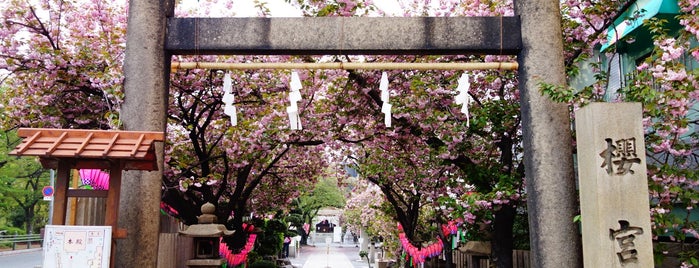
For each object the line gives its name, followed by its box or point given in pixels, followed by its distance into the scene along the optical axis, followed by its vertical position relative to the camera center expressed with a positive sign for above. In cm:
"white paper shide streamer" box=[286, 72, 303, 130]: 702 +153
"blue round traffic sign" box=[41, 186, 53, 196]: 1714 +76
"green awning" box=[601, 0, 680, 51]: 799 +316
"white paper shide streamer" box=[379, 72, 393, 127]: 704 +154
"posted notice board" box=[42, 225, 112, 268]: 540 -30
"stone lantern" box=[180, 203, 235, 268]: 1023 -37
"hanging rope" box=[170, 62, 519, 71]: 655 +184
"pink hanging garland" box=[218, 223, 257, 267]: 1330 -93
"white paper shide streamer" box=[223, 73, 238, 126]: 709 +152
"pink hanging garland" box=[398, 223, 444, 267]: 1681 -94
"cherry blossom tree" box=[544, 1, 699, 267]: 593 +127
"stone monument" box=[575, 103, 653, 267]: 524 +30
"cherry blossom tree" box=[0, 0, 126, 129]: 891 +248
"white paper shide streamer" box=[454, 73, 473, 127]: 692 +161
